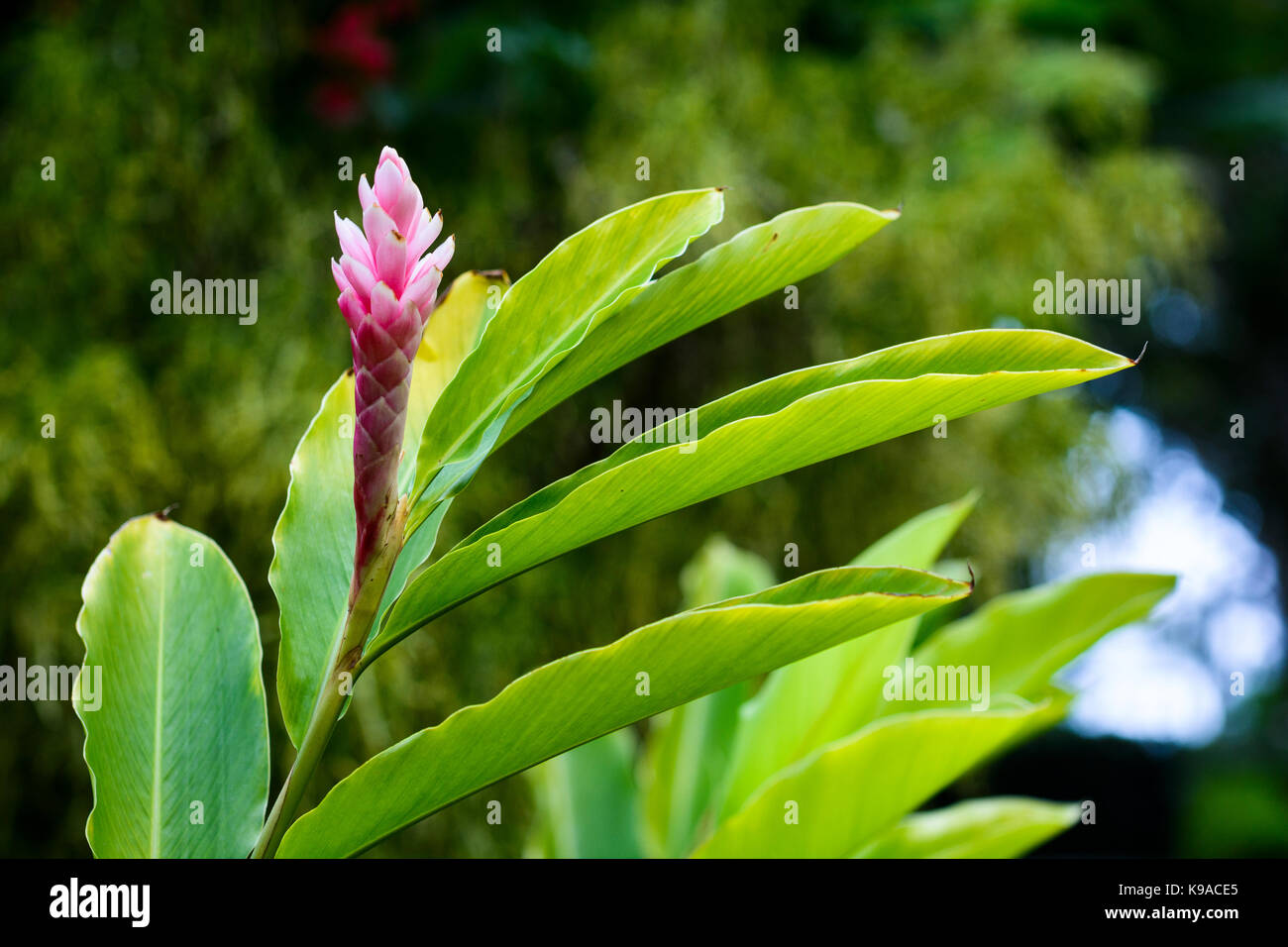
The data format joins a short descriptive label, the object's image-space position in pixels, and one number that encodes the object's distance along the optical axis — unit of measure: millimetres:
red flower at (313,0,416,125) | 1611
